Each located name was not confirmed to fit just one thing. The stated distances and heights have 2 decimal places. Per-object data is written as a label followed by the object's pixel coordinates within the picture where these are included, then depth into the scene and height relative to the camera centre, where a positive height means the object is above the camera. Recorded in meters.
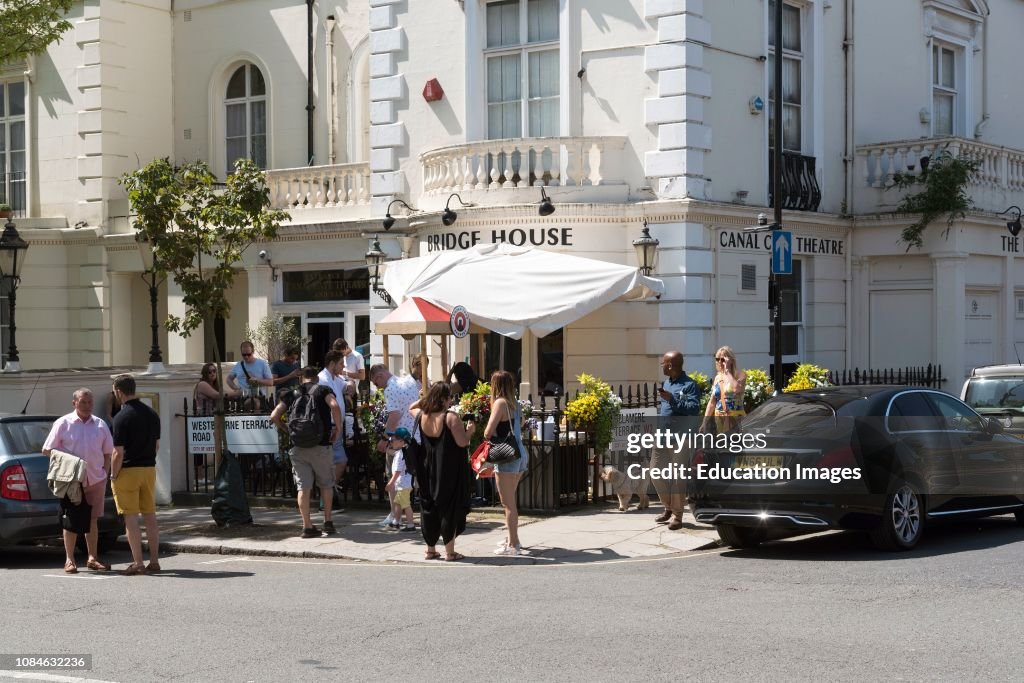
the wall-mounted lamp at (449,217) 19.36 +1.70
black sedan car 11.52 -1.31
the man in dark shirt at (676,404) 13.54 -0.80
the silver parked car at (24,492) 12.40 -1.55
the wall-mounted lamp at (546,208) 18.67 +1.75
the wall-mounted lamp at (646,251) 18.55 +1.11
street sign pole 17.39 +2.14
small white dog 14.74 -1.81
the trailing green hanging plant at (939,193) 20.91 +2.17
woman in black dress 12.12 -1.34
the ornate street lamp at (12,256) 18.25 +1.11
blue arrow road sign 17.52 +1.01
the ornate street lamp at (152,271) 16.91 +0.80
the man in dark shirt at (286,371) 18.30 -0.60
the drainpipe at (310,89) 23.89 +4.50
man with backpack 13.59 -1.12
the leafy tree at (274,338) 23.11 -0.12
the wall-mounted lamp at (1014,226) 22.55 +1.74
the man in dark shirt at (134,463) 11.77 -1.20
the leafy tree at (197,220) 15.65 +1.37
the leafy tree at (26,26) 18.17 +4.38
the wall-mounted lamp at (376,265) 21.00 +1.08
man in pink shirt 11.97 -1.05
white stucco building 19.08 +2.95
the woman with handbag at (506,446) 12.24 -1.11
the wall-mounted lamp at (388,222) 20.89 +1.75
